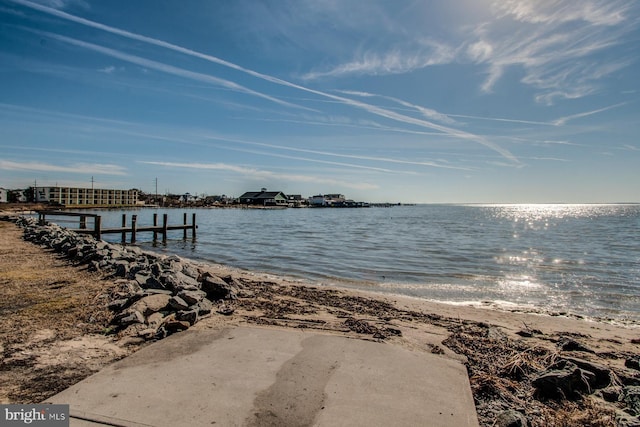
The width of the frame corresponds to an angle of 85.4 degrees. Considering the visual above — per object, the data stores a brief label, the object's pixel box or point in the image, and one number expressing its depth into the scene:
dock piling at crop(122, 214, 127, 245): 27.99
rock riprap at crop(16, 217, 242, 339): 5.82
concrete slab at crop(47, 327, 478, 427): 3.30
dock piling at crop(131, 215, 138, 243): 28.70
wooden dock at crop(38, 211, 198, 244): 24.35
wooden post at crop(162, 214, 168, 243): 30.86
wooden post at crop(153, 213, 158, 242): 31.10
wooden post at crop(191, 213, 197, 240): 32.88
